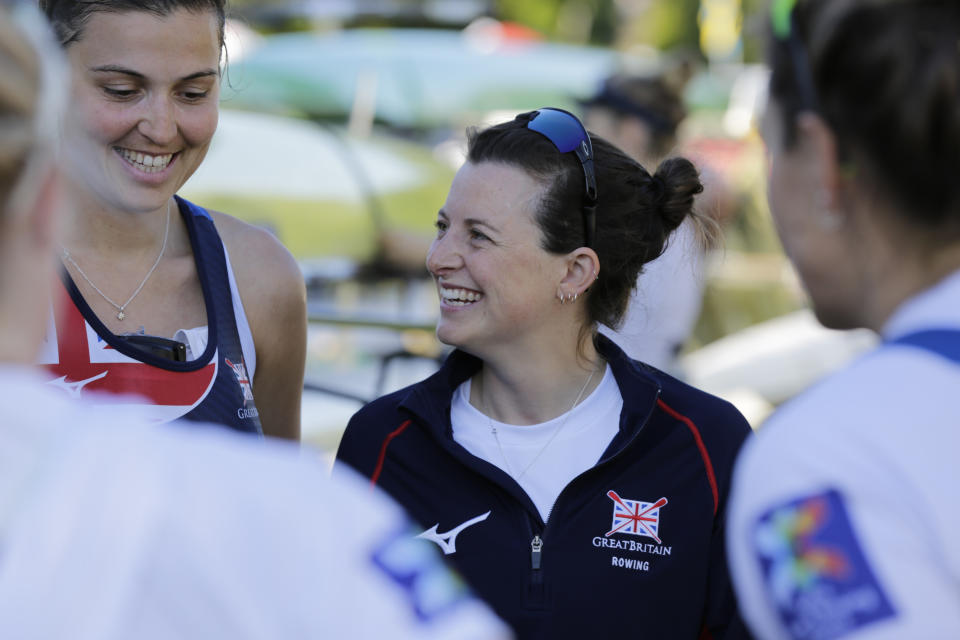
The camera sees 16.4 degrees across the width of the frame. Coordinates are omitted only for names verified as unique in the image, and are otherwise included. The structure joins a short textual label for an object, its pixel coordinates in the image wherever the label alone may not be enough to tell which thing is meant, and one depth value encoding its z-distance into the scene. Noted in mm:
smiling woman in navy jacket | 3264
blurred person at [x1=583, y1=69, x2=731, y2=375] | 3699
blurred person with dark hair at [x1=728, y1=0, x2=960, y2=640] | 2492
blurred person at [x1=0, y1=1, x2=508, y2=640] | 2002
